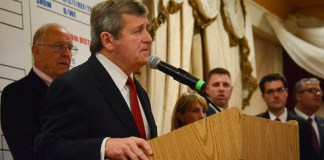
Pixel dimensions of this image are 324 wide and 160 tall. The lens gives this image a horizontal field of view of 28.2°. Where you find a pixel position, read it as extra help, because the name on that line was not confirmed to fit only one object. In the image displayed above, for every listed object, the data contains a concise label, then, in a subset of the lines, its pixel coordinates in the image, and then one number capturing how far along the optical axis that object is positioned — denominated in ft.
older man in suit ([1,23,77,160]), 9.95
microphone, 7.73
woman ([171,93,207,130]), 12.53
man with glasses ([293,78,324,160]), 17.52
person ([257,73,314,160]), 15.10
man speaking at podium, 7.00
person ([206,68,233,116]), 15.44
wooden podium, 6.55
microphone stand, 7.73
